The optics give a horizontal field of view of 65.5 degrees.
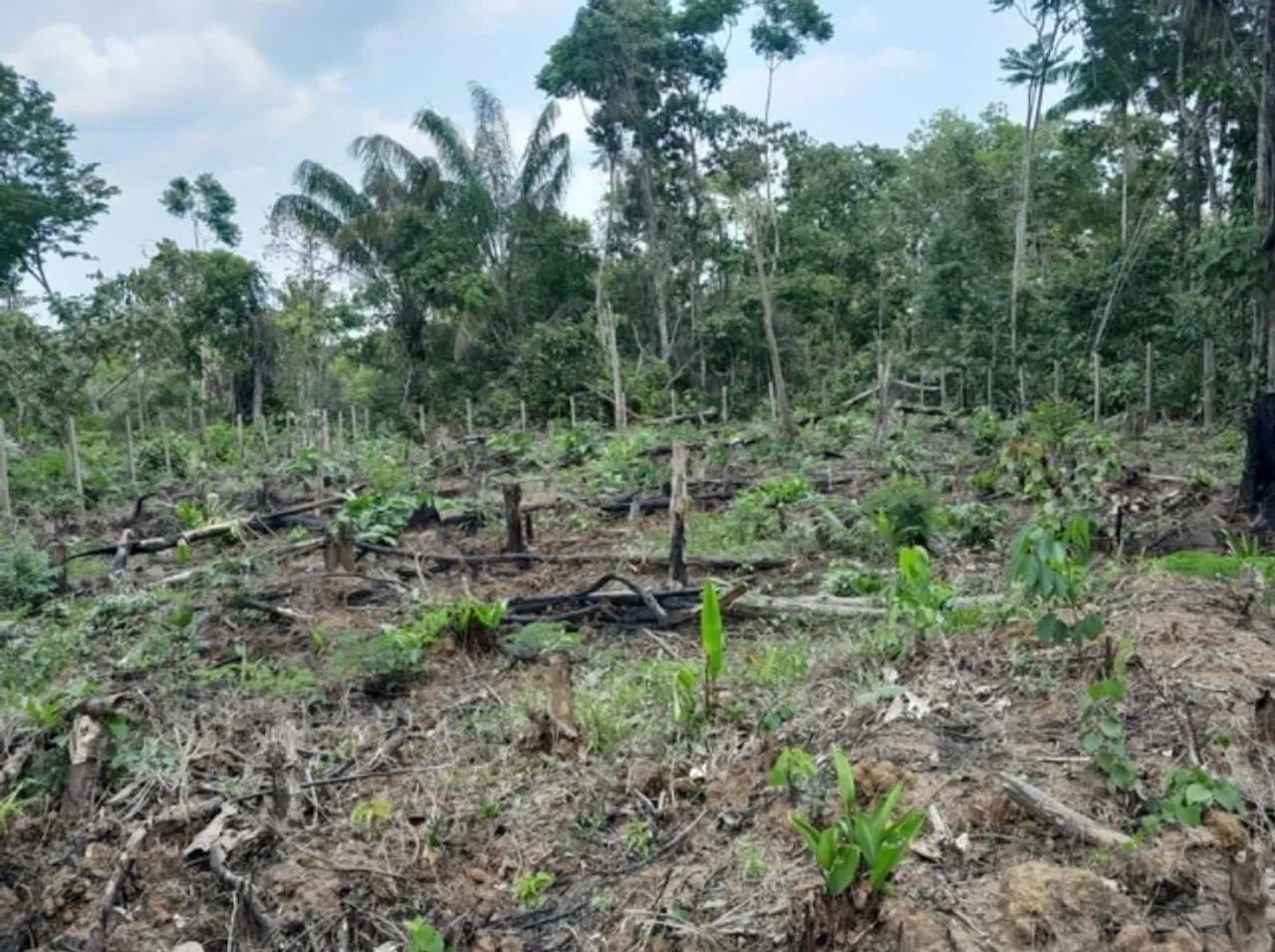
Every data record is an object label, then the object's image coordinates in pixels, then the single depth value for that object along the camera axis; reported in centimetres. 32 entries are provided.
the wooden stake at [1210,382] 1413
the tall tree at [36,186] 2381
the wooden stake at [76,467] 1325
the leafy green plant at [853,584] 544
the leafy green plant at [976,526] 683
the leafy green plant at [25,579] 715
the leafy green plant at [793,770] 296
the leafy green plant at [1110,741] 284
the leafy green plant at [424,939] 268
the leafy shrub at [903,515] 661
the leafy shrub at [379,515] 766
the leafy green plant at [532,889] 294
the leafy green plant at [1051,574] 334
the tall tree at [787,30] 1909
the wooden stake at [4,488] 1236
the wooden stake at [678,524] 601
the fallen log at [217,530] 775
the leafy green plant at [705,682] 376
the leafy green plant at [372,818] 335
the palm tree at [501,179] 2084
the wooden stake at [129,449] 1503
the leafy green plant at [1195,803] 265
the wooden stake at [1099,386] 1496
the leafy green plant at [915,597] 412
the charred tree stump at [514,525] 745
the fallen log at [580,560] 659
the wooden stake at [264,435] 1671
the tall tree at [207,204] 2464
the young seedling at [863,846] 235
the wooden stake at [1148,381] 1487
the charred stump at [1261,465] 647
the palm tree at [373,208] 1994
